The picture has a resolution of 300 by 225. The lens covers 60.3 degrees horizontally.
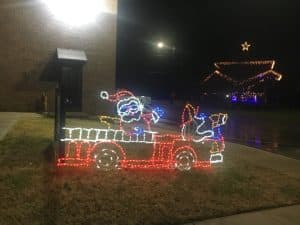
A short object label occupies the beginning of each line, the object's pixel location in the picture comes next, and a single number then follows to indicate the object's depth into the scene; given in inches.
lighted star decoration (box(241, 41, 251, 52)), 1119.2
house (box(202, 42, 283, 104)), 1188.6
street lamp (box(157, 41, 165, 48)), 940.7
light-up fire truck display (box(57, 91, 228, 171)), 191.0
